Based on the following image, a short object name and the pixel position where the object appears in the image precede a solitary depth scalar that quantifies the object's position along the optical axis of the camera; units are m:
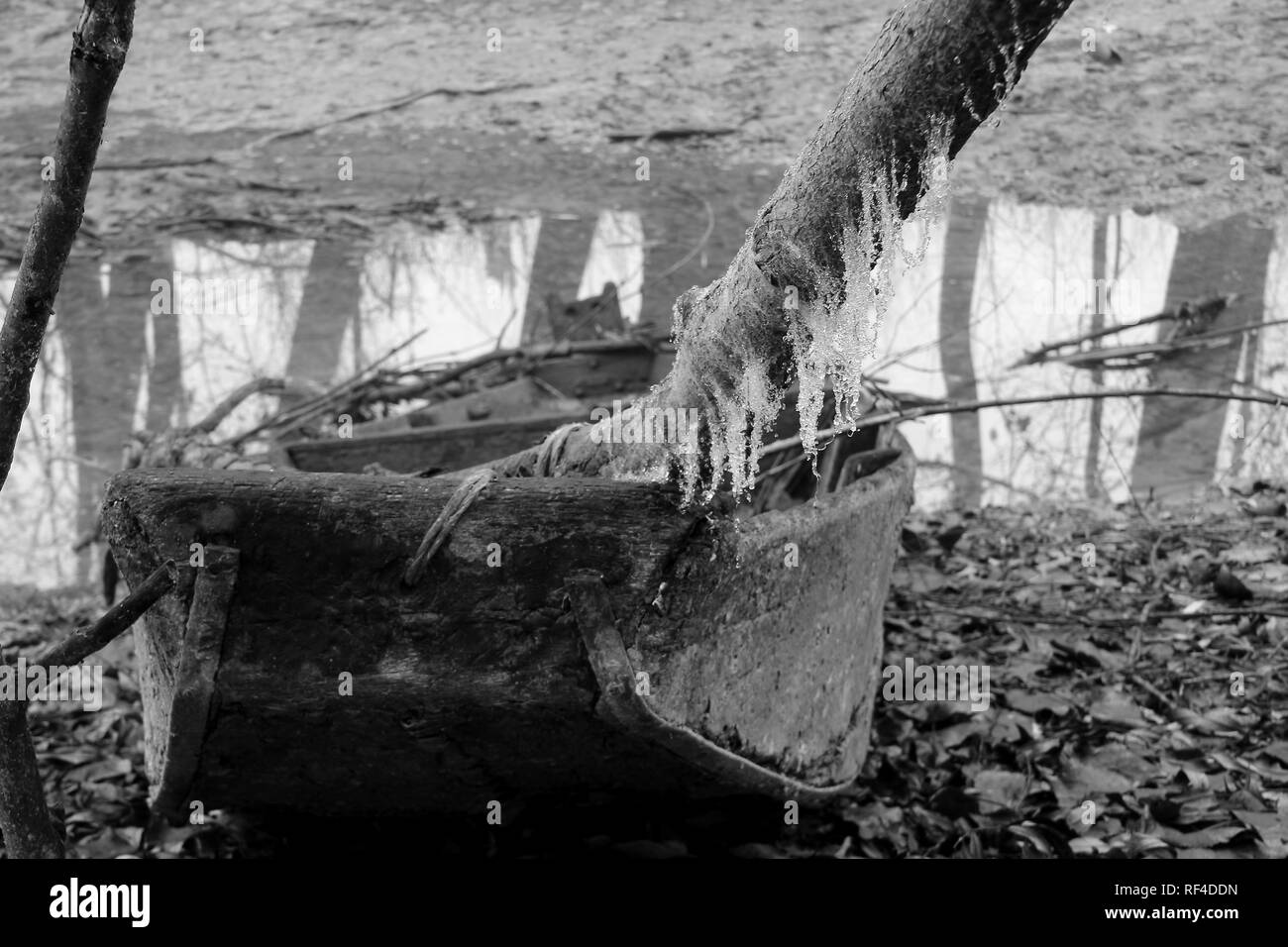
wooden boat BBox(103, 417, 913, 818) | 2.30
